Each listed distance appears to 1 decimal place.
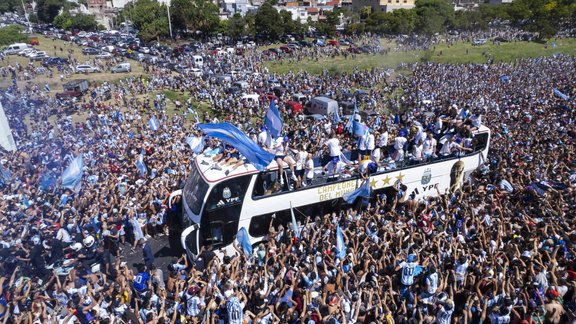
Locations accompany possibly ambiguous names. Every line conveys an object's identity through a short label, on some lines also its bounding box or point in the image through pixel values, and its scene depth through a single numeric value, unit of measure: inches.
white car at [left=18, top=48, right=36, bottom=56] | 1809.8
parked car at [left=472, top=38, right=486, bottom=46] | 2433.7
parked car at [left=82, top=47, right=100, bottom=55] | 1911.9
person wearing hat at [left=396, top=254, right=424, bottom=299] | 309.6
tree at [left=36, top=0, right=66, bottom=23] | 3202.8
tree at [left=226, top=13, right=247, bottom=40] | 2404.0
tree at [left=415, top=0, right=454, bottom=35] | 2742.6
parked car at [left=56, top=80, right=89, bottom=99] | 1146.3
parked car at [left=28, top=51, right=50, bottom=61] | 1726.6
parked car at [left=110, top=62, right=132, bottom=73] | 1530.6
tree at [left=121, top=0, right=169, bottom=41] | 2320.4
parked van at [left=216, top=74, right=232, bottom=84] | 1345.4
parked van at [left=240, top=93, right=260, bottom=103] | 1115.8
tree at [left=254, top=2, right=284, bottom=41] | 2421.3
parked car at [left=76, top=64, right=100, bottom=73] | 1513.3
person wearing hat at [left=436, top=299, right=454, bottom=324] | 258.1
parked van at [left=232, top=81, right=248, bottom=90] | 1258.5
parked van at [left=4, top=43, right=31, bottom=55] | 1868.8
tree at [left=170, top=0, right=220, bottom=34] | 2405.3
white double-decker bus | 366.0
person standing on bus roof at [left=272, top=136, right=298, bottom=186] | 394.6
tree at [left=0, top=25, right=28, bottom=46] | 2105.2
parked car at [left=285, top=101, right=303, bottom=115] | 1080.2
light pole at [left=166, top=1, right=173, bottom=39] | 2339.1
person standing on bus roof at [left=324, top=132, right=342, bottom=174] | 428.1
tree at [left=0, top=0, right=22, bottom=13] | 4013.3
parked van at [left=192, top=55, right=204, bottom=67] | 1618.6
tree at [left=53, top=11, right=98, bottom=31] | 2854.3
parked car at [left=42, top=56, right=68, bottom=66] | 1603.1
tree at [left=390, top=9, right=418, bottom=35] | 2741.1
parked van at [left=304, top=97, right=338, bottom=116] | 1018.7
